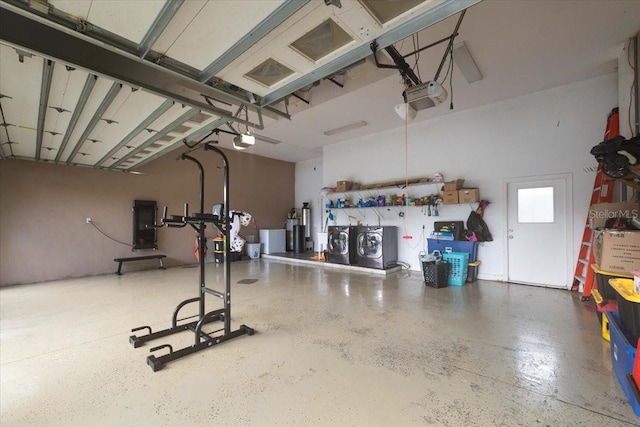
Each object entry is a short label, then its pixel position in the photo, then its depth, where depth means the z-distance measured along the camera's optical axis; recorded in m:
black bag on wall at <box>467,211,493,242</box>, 5.08
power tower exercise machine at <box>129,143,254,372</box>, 2.41
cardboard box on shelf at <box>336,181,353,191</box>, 7.08
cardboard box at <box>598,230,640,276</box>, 2.62
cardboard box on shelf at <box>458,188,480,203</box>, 5.07
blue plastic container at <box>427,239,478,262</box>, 5.19
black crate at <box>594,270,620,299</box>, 2.65
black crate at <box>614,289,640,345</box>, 1.78
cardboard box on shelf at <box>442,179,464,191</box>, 5.25
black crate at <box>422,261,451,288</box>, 4.63
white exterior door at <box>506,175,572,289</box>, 4.45
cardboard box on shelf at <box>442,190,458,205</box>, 5.21
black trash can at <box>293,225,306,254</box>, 8.83
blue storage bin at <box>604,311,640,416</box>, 1.64
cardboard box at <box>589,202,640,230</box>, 3.20
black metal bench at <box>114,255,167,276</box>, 6.15
